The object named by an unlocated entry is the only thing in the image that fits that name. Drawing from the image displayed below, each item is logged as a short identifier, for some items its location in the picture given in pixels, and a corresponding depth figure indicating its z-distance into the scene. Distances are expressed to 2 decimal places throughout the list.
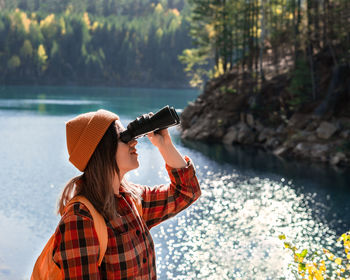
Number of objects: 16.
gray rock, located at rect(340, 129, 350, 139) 18.00
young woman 1.59
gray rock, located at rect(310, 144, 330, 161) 17.70
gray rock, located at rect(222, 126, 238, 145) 21.75
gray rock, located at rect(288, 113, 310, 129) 20.03
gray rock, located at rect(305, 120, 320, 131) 19.42
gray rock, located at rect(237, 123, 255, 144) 21.33
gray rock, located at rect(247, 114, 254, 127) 22.11
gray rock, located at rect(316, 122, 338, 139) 18.56
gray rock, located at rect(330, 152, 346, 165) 17.06
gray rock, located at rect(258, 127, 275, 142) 20.92
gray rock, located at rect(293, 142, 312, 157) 18.24
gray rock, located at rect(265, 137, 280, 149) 20.02
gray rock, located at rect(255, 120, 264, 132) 21.69
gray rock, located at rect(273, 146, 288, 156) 18.95
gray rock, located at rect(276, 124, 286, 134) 20.54
